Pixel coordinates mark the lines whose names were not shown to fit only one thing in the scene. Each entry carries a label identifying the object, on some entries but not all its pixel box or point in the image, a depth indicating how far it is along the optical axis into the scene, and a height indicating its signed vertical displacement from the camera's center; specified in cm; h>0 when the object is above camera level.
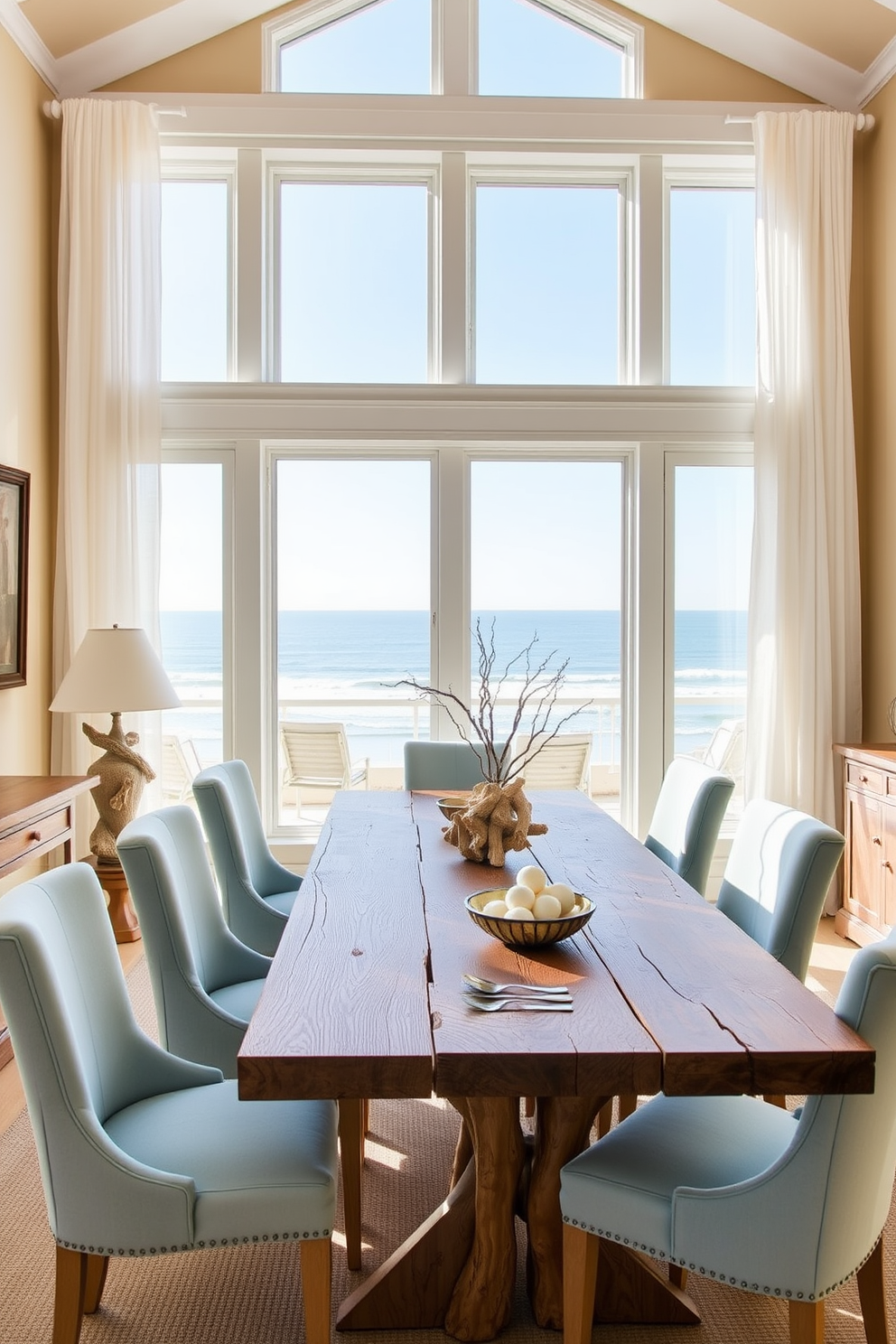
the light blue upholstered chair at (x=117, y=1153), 161 -79
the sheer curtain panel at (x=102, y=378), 461 +136
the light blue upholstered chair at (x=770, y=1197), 150 -80
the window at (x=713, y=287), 504 +192
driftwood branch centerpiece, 264 -36
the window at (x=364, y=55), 485 +293
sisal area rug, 197 -124
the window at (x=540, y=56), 486 +294
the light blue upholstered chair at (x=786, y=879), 226 -45
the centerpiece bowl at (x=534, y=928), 190 -46
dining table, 148 -53
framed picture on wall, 411 +44
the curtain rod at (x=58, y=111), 460 +256
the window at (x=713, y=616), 504 +32
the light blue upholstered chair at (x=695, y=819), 291 -40
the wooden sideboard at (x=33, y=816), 306 -42
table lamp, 396 -6
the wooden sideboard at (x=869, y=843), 407 -67
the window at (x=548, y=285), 499 +192
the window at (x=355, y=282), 497 +192
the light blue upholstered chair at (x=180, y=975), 215 -63
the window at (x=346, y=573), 499 +53
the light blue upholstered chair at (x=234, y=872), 291 -54
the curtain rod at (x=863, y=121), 471 +256
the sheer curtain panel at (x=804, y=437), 473 +112
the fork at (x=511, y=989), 172 -52
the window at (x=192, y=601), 492 +39
